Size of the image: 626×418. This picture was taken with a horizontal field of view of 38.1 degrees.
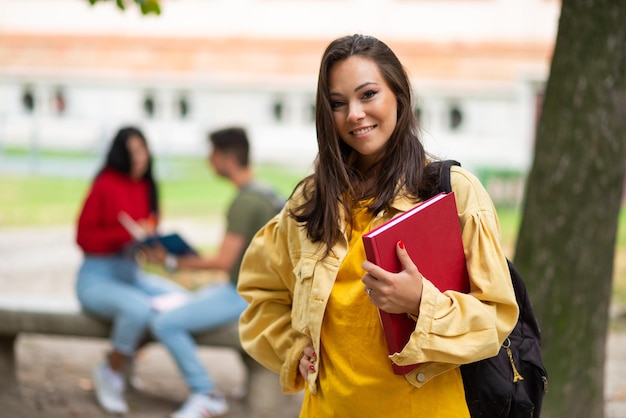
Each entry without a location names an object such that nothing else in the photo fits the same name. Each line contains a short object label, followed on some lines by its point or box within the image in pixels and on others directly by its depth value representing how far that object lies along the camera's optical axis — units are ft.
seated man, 16.44
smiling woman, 6.73
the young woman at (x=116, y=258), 16.66
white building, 65.46
